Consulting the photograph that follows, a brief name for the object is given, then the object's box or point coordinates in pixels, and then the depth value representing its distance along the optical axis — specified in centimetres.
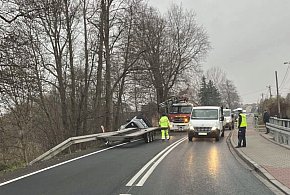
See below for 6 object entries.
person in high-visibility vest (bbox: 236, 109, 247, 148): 1853
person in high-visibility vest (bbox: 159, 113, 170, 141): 2534
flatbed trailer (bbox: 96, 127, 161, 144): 2044
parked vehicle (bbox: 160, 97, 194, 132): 3748
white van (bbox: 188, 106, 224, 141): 2409
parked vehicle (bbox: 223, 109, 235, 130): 4218
